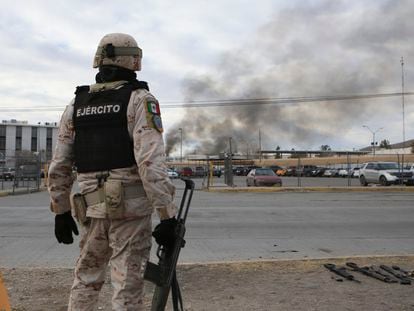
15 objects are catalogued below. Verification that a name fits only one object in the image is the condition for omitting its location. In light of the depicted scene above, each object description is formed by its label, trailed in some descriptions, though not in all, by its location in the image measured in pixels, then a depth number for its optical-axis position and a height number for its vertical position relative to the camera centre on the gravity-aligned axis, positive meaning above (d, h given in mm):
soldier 2721 -45
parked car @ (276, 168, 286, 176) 64750 -116
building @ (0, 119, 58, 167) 98438 +7484
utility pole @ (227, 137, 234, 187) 25641 -111
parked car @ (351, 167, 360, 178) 50075 -173
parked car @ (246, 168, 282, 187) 25802 -379
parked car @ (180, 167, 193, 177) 49938 -125
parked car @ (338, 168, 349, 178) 56172 -196
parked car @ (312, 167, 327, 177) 60656 -94
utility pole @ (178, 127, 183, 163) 88856 +5764
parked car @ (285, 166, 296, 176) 63019 -109
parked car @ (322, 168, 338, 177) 58650 -90
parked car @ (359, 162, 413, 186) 26562 -154
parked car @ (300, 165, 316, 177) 60875 +31
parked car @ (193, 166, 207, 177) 52553 -126
